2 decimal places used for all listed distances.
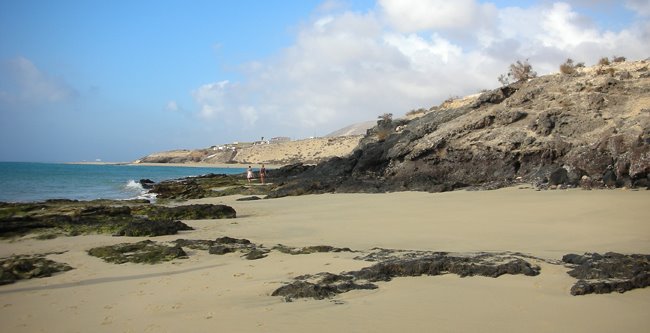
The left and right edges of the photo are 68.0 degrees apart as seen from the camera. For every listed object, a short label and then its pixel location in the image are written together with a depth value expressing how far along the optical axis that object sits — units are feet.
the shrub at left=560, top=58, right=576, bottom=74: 85.23
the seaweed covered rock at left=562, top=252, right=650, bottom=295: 16.11
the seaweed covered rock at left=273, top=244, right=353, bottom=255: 26.50
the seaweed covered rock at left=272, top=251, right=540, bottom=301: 18.06
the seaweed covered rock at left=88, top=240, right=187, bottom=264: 26.20
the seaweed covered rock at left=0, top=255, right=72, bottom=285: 22.48
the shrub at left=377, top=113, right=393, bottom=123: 156.97
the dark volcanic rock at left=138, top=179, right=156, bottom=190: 114.52
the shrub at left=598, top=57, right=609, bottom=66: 84.30
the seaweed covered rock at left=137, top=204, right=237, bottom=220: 45.24
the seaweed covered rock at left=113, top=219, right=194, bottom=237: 35.17
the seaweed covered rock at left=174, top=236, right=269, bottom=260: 26.40
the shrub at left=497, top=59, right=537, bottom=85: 101.92
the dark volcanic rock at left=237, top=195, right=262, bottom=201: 66.17
